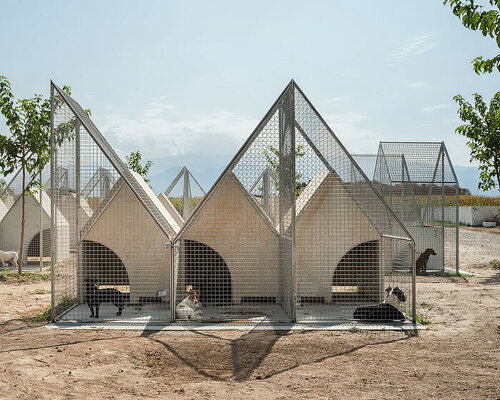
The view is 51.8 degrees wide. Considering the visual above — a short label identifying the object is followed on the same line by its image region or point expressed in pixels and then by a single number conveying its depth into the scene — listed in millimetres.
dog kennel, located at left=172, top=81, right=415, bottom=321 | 9039
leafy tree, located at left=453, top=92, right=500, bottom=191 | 15688
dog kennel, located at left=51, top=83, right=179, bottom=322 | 8469
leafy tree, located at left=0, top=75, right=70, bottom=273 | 13633
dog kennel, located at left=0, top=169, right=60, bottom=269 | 16125
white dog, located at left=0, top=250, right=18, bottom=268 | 15266
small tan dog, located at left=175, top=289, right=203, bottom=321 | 8180
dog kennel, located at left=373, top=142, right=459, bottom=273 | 15250
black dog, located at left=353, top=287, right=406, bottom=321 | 8188
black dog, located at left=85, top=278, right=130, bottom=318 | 8312
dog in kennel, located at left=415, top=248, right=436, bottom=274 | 14117
